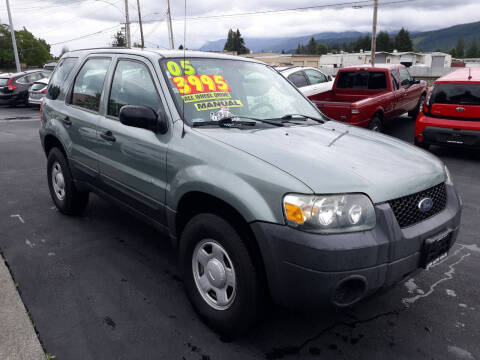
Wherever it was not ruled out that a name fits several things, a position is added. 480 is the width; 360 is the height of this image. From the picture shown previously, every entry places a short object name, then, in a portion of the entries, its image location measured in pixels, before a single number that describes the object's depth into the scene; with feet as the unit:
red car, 24.71
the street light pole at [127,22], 132.05
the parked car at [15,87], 60.90
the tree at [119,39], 286.13
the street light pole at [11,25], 103.19
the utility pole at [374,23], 103.86
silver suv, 7.45
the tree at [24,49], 333.01
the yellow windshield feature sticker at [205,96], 10.35
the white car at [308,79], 35.16
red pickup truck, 29.91
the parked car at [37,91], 55.11
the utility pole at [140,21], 160.84
